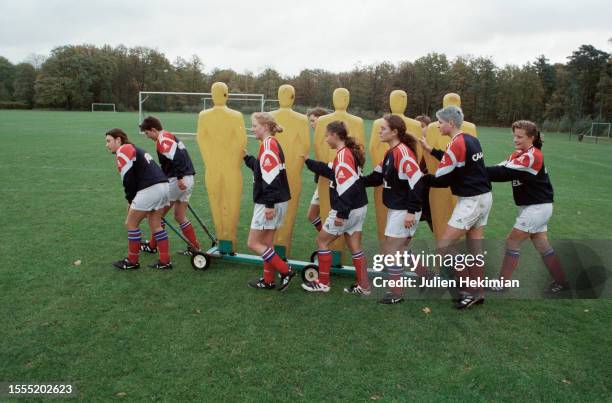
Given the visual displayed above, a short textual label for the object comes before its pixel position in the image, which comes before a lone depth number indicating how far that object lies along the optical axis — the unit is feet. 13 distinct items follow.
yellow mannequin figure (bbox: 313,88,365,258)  17.63
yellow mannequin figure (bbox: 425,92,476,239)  17.39
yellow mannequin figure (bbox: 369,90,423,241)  17.38
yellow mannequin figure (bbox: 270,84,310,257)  18.22
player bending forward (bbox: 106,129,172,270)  17.76
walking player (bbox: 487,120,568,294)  15.89
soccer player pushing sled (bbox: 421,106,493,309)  15.01
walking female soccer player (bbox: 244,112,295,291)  16.14
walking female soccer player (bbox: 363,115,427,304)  15.05
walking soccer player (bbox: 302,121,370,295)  15.72
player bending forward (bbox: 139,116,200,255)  18.93
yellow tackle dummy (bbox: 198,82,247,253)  18.56
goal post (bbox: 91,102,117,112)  205.05
